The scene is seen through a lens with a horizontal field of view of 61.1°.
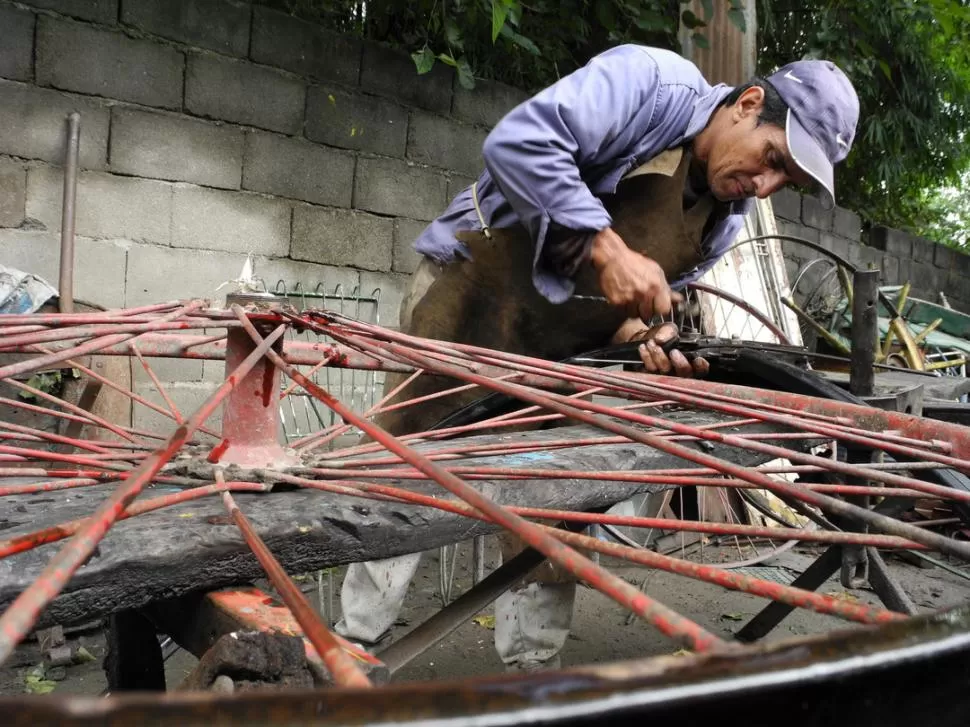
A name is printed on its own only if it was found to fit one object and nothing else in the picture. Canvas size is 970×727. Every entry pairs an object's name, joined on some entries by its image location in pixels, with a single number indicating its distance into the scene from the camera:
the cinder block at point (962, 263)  8.81
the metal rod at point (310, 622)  0.46
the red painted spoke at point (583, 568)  0.44
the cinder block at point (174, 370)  3.47
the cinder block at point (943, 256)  8.41
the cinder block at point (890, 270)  7.45
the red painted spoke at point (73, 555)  0.44
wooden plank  0.84
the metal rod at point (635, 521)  0.82
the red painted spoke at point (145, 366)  1.53
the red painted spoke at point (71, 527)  0.71
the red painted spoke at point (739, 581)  0.54
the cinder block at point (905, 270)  7.76
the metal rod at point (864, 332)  2.03
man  2.09
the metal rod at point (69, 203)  3.09
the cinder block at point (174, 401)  3.36
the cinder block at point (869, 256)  7.14
